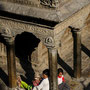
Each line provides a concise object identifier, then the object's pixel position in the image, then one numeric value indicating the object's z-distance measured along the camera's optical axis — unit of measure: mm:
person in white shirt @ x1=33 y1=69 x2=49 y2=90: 20109
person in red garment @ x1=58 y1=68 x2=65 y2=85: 20562
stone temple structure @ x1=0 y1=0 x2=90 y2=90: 19344
